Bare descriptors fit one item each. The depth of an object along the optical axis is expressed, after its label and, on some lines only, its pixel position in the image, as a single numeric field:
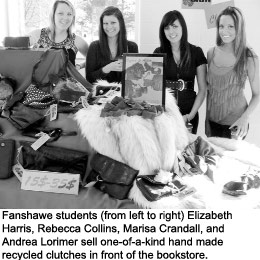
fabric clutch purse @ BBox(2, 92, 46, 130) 1.78
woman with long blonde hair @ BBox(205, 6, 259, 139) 2.07
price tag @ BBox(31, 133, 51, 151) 1.65
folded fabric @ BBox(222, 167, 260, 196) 1.42
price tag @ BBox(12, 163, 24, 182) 1.65
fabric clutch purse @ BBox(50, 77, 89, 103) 1.86
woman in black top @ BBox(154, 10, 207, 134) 2.18
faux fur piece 1.36
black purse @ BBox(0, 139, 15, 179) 1.66
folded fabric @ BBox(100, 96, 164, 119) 1.49
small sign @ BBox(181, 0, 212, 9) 3.03
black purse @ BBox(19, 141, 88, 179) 1.60
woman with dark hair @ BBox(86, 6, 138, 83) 2.28
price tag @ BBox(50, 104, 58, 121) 1.75
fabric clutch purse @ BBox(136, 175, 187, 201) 1.36
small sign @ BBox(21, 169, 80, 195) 1.51
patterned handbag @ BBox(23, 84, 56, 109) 1.85
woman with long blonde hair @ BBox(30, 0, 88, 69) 2.38
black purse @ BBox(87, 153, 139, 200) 1.43
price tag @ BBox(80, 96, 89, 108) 1.70
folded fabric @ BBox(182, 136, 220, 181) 1.58
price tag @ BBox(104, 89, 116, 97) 1.81
